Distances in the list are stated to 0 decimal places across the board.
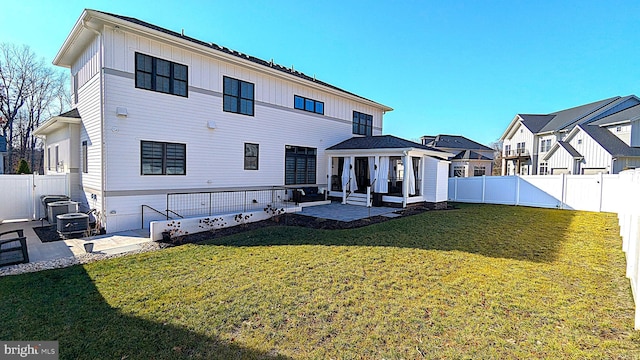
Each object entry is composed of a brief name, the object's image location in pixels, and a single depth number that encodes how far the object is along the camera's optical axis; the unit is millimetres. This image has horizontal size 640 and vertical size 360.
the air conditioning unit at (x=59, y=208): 9148
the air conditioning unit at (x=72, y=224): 7988
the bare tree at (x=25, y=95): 25688
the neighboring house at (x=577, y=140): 23078
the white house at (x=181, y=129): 8898
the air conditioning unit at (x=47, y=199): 9936
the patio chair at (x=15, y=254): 5660
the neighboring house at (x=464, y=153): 35125
